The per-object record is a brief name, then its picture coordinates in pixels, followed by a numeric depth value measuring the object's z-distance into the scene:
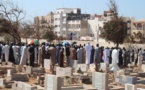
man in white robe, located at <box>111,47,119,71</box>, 16.22
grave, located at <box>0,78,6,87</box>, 12.01
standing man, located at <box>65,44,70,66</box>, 18.06
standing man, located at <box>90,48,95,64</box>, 18.69
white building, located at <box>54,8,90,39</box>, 72.50
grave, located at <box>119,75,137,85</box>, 12.68
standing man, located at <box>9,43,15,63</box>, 18.89
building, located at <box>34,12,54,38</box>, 52.89
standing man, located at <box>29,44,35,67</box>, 16.67
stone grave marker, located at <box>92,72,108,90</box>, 10.81
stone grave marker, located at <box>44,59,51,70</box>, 17.15
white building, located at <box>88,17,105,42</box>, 66.13
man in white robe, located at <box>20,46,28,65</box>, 17.23
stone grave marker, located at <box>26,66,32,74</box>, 14.94
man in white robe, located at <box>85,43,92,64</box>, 18.50
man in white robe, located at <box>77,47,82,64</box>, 19.71
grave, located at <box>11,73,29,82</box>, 12.78
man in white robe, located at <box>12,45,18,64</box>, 19.12
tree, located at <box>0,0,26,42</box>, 26.25
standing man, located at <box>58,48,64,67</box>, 16.59
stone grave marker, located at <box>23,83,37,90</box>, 9.42
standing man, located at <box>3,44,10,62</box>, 18.83
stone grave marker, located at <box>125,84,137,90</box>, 9.02
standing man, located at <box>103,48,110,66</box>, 17.97
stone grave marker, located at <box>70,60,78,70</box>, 17.35
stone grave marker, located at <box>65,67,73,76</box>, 13.85
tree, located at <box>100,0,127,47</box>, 36.06
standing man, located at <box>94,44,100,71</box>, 16.17
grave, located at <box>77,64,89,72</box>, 16.00
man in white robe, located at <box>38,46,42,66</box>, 19.82
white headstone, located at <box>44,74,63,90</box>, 9.76
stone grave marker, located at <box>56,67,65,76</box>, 14.31
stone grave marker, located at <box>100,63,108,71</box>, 16.56
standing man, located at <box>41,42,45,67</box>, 17.96
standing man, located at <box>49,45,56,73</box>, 15.47
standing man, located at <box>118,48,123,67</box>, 19.63
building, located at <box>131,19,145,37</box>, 62.09
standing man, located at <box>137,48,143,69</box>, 20.86
